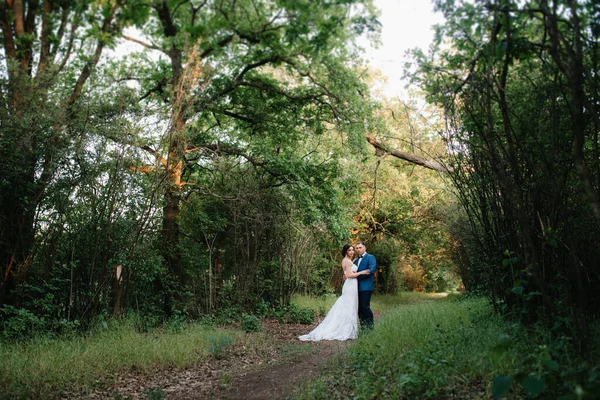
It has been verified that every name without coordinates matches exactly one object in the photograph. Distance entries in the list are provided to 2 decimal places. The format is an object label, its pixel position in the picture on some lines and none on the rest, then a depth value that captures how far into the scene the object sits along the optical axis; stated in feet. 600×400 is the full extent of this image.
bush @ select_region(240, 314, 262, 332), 30.48
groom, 29.58
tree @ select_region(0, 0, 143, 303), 22.95
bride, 28.86
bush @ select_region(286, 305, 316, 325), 37.91
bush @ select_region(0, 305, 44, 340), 21.34
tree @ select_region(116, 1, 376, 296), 26.58
